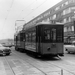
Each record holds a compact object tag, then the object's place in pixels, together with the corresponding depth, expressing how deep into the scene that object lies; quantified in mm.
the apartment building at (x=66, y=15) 27931
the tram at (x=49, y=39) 7894
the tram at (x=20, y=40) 12784
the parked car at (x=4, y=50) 10500
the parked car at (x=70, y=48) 11354
